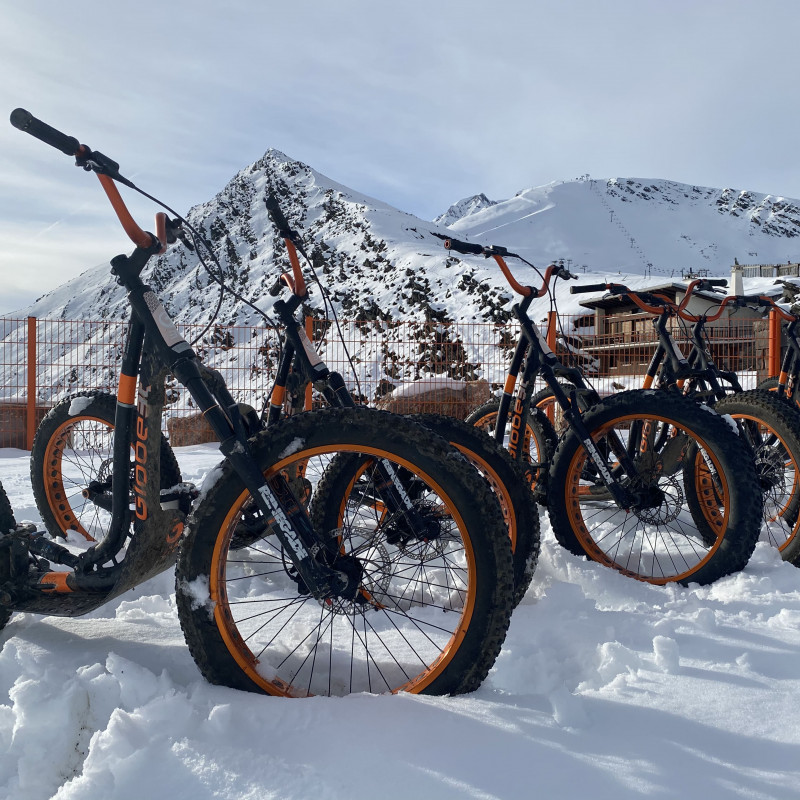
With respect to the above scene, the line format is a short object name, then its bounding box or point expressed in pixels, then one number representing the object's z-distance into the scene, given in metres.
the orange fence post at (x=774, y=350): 7.45
